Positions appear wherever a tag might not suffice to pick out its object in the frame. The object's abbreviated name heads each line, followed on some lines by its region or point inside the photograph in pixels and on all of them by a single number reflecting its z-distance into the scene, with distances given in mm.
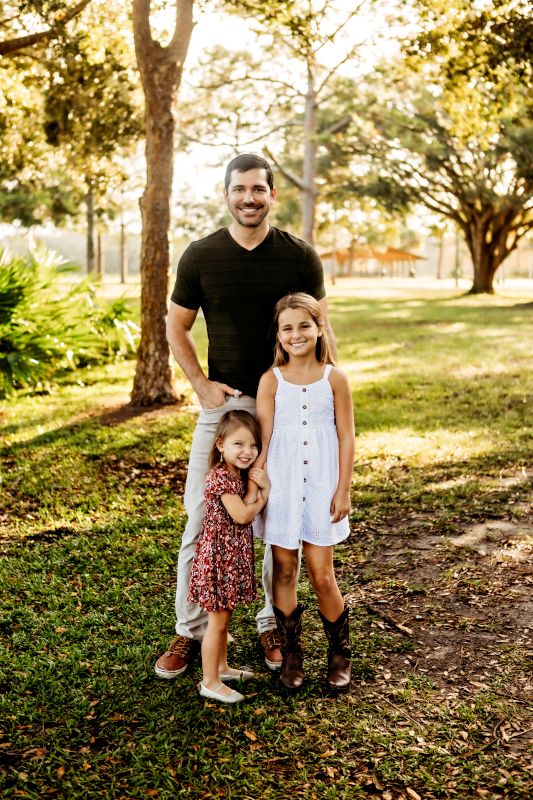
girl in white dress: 3566
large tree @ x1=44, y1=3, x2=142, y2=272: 12578
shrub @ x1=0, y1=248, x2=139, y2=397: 11469
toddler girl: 3578
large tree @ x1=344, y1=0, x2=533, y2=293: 28719
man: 3625
